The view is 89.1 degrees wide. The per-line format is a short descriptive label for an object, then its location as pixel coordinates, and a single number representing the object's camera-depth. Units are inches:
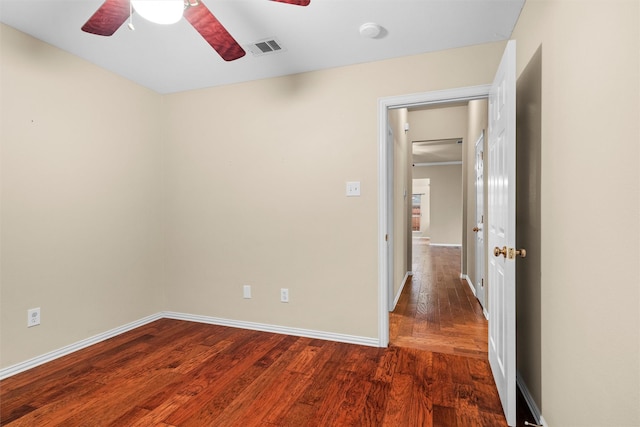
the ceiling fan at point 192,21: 56.2
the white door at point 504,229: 64.5
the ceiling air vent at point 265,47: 93.4
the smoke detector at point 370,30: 84.9
